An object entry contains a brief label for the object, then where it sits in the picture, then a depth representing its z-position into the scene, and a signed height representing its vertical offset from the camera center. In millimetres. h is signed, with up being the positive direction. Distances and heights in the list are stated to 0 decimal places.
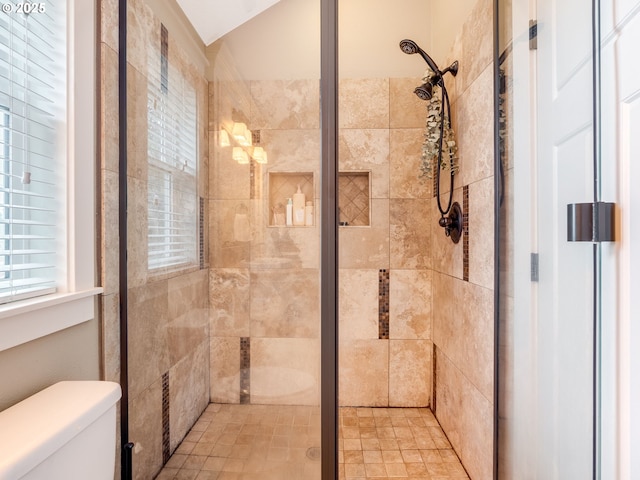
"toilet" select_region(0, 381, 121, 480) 542 -392
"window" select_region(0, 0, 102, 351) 714 +196
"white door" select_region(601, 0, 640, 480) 643 -28
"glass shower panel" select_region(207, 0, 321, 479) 982 +15
